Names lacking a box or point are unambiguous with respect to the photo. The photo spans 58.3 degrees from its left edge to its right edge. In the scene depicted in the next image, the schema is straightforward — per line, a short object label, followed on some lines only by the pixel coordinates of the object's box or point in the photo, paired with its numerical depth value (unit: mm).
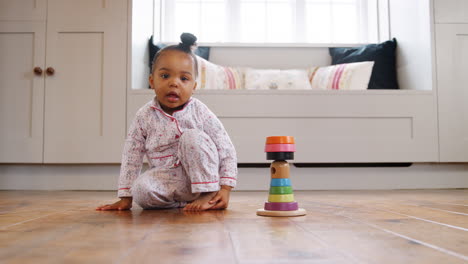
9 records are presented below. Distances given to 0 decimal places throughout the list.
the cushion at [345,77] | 2453
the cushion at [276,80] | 2533
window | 2979
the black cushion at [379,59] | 2625
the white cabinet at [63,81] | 2203
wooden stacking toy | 993
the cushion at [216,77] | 2424
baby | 1176
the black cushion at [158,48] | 2615
